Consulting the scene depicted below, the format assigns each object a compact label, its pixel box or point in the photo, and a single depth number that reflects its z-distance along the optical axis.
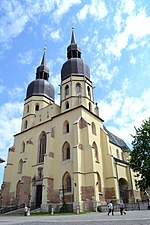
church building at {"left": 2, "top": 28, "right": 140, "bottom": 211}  25.05
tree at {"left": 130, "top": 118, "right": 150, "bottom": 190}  26.36
